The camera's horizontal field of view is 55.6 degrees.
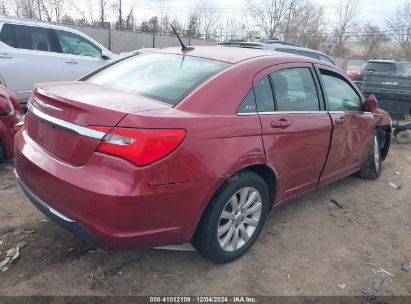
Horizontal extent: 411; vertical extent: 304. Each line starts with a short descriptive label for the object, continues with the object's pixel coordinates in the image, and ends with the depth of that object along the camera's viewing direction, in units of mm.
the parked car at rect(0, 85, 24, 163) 4293
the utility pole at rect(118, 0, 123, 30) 42375
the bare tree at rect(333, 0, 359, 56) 51062
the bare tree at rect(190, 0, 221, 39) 47238
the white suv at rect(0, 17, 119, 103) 6965
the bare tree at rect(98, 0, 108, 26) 40125
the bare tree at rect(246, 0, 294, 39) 45812
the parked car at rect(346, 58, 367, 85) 33109
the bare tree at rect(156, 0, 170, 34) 43694
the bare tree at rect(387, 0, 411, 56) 49312
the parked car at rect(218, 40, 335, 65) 8195
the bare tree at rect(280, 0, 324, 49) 47250
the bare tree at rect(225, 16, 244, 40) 47175
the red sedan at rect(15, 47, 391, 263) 2316
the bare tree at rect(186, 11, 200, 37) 46688
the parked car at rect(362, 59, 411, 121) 7934
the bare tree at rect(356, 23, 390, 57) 52700
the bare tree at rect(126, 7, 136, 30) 43750
